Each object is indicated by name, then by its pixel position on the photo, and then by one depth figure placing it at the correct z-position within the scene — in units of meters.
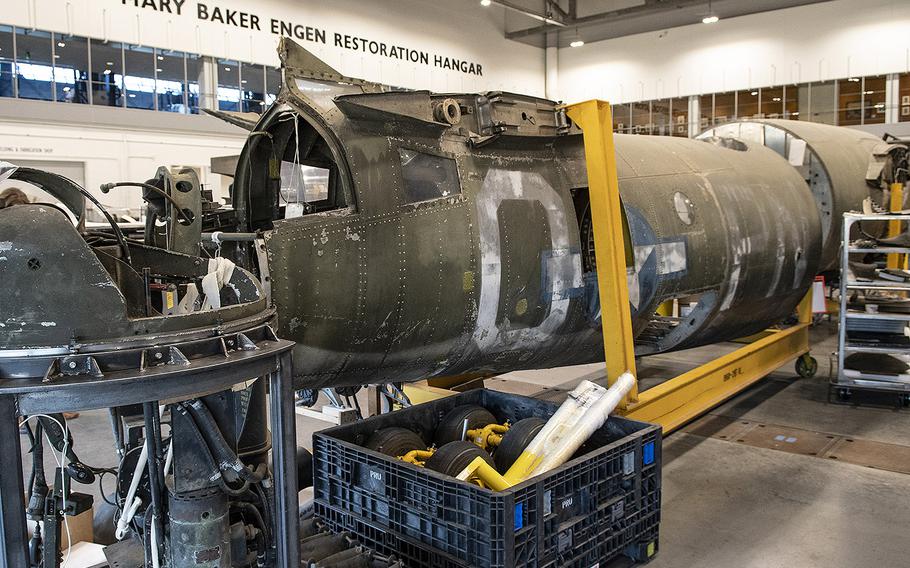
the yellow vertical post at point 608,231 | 5.54
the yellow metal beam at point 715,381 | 6.18
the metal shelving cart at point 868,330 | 8.17
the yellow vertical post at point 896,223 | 9.41
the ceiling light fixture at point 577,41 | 29.01
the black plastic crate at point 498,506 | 3.66
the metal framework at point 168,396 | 2.40
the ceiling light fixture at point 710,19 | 24.45
